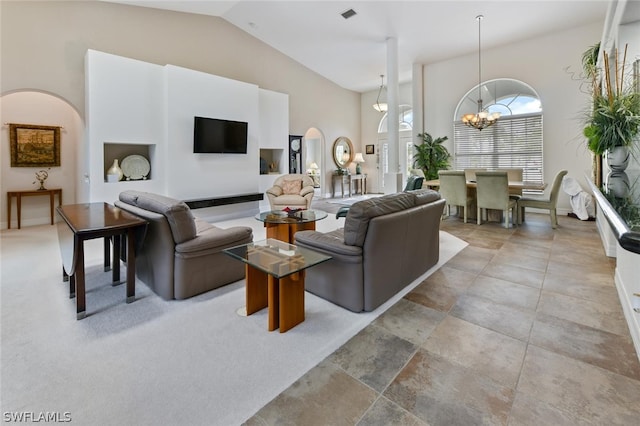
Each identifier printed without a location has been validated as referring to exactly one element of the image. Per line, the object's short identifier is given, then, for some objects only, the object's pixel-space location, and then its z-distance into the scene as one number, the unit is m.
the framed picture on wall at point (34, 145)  5.37
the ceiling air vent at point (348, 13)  5.81
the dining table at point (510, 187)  5.19
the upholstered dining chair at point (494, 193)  5.14
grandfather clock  8.27
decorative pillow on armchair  6.24
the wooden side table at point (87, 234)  2.22
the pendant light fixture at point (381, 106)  8.41
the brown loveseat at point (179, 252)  2.54
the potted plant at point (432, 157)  8.08
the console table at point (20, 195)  5.32
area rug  1.46
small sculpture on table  5.64
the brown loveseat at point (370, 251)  2.29
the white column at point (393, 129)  6.99
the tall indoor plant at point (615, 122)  2.59
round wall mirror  10.12
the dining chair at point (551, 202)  4.94
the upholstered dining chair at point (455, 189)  5.74
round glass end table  3.57
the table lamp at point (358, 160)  10.59
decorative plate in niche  5.38
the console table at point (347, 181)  10.16
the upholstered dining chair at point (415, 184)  5.79
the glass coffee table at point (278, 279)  2.06
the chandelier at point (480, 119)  6.55
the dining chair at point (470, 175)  6.91
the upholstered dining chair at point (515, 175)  6.39
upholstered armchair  5.80
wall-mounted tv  5.70
